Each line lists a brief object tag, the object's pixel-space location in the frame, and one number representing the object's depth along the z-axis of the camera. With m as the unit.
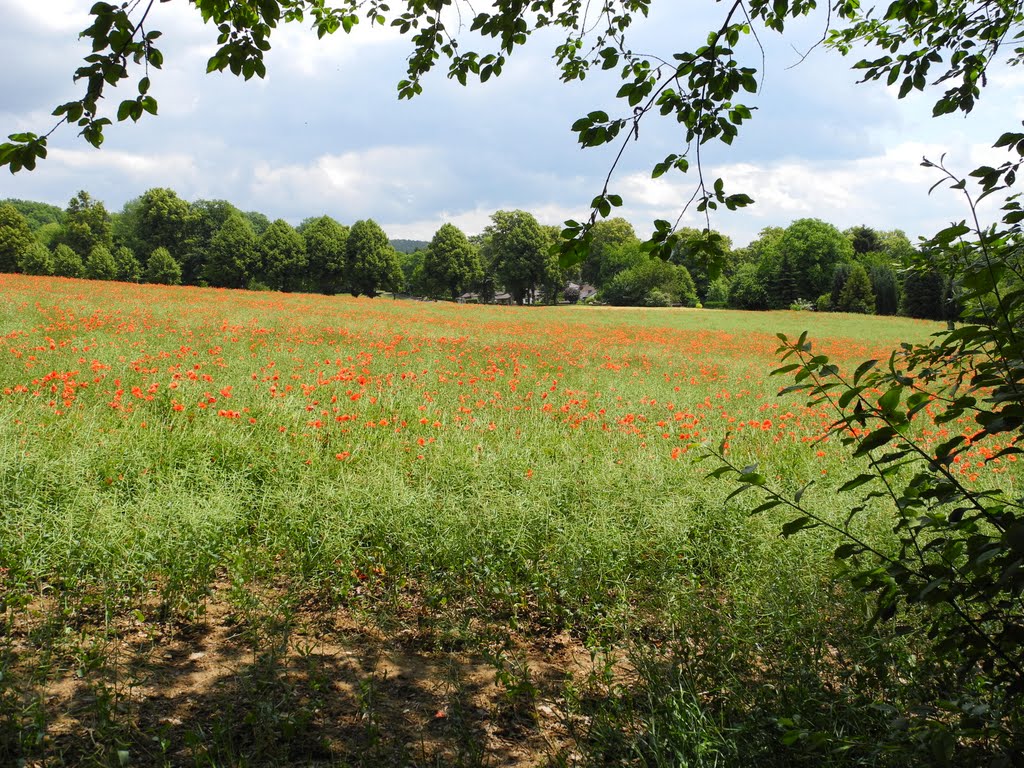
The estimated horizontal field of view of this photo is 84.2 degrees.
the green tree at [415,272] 64.56
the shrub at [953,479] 1.45
